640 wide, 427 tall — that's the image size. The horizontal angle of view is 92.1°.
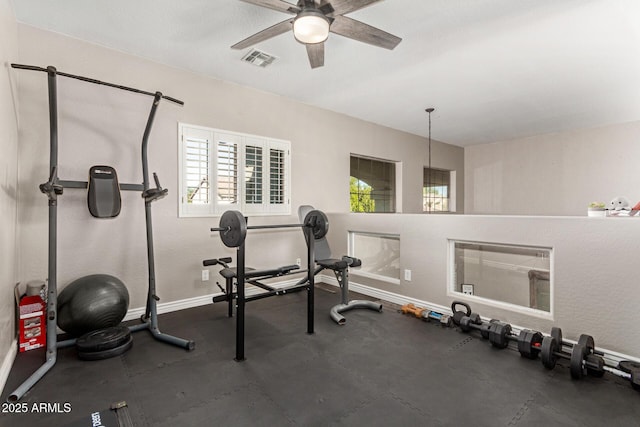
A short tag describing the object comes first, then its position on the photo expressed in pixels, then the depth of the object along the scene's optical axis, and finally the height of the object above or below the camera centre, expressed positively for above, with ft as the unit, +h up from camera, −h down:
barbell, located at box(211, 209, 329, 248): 8.19 -0.42
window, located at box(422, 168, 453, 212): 23.18 +1.77
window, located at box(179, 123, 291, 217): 12.06 +1.74
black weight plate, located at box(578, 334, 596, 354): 7.59 -3.20
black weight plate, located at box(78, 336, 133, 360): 7.94 -3.67
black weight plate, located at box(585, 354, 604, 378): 7.21 -3.57
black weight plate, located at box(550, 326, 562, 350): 8.06 -3.21
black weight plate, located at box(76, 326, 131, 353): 7.97 -3.36
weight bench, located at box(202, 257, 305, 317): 9.21 -1.98
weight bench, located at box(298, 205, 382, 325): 11.28 -2.10
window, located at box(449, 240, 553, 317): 9.42 -2.11
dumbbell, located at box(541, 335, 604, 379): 7.18 -3.47
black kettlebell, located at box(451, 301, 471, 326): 10.02 -3.30
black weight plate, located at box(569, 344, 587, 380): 7.11 -3.43
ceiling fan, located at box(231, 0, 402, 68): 6.66 +4.47
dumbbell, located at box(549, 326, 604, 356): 7.68 -3.23
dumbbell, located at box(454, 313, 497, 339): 9.37 -3.46
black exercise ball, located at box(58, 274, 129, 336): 8.45 -2.58
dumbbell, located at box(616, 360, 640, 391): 6.75 -3.61
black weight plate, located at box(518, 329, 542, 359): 8.13 -3.46
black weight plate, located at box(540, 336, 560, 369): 7.57 -3.43
